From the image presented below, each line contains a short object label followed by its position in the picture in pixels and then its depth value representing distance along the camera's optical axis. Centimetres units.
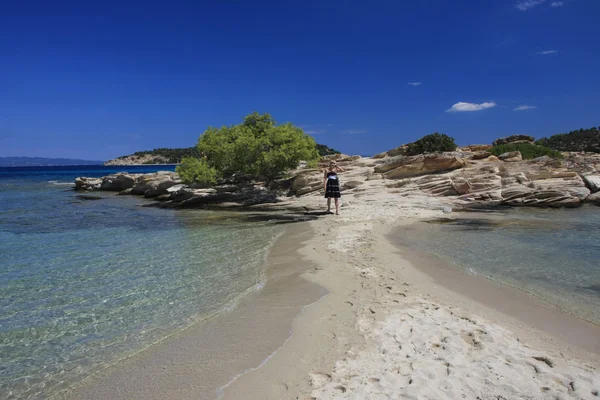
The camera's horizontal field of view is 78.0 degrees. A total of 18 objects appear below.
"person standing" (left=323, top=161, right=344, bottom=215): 1781
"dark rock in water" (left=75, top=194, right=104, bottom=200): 3597
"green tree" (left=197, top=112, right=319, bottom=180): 2538
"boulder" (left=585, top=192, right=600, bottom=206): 1991
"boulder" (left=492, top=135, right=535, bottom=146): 4494
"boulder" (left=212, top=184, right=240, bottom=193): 2733
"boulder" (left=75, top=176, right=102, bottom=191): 4922
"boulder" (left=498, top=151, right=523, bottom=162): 2611
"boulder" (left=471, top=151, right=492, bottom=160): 2736
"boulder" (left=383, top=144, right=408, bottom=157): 3312
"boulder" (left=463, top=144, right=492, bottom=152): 3794
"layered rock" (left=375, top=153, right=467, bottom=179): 2469
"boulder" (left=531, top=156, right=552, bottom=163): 2357
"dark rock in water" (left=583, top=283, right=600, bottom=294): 705
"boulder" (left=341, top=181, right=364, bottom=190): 2589
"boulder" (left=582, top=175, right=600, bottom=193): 2102
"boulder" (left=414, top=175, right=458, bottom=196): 2231
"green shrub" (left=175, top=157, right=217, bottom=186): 2756
